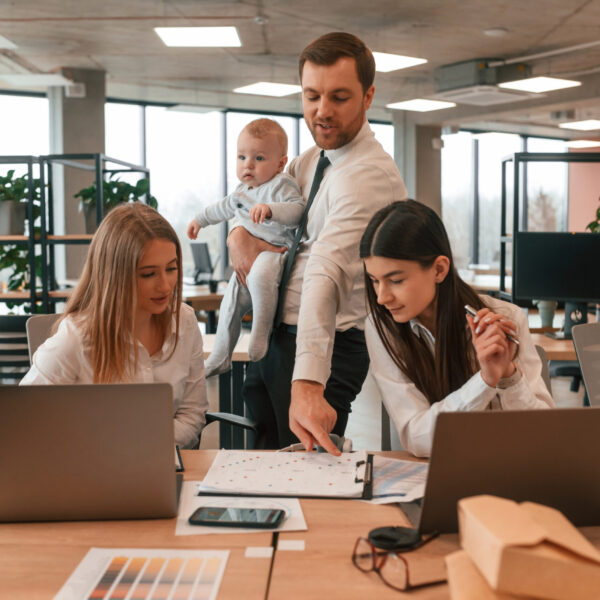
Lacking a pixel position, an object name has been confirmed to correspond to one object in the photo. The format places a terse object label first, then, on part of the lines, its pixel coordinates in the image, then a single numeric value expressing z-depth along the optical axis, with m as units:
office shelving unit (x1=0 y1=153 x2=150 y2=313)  4.86
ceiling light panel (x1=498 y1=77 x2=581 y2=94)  6.93
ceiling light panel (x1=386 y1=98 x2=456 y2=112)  8.04
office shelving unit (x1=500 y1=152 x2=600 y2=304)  3.95
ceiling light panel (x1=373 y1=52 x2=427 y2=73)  6.09
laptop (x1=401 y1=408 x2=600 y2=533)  1.09
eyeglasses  1.01
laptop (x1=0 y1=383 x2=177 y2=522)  1.16
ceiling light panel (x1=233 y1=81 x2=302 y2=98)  7.55
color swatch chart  0.98
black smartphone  1.20
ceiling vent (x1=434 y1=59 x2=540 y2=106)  7.47
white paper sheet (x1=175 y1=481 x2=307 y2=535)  1.20
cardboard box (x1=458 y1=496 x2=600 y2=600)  0.73
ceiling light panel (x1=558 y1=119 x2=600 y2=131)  10.29
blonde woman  1.80
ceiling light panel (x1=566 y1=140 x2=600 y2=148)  10.77
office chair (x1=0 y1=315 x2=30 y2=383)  3.95
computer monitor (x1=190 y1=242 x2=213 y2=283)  8.52
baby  2.07
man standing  1.66
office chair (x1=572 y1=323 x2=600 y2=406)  2.40
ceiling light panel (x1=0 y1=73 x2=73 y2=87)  7.01
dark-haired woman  1.69
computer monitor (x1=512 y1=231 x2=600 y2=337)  3.69
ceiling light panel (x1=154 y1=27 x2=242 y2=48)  5.52
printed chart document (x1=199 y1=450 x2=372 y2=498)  1.35
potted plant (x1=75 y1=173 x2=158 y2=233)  5.21
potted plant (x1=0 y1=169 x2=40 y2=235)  4.80
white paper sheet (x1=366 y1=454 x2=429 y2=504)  1.34
